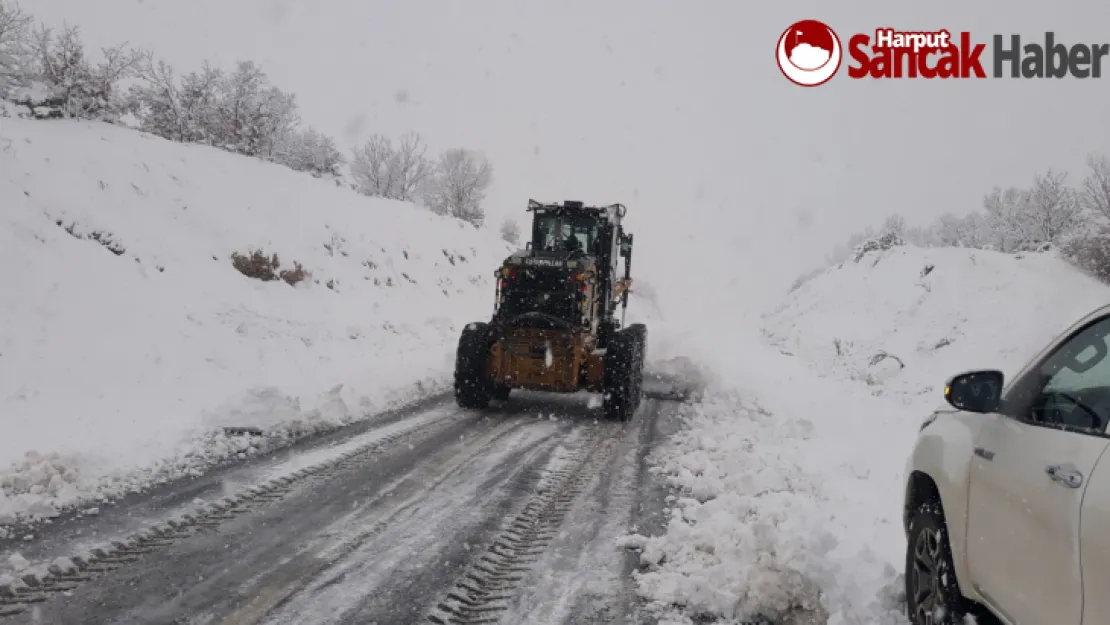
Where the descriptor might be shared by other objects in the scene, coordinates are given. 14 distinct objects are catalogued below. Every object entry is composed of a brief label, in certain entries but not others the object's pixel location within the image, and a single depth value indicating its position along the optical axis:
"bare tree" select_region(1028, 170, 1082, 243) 44.44
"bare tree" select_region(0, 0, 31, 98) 20.91
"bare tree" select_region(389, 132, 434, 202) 43.16
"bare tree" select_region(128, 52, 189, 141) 26.86
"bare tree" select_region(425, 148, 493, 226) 43.84
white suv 2.21
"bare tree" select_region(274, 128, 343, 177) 34.81
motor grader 10.20
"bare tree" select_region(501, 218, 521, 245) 46.50
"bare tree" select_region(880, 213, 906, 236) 66.44
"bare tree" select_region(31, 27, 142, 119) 21.03
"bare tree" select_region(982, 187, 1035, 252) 48.41
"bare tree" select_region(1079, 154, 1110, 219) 33.53
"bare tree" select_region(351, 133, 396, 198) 43.06
